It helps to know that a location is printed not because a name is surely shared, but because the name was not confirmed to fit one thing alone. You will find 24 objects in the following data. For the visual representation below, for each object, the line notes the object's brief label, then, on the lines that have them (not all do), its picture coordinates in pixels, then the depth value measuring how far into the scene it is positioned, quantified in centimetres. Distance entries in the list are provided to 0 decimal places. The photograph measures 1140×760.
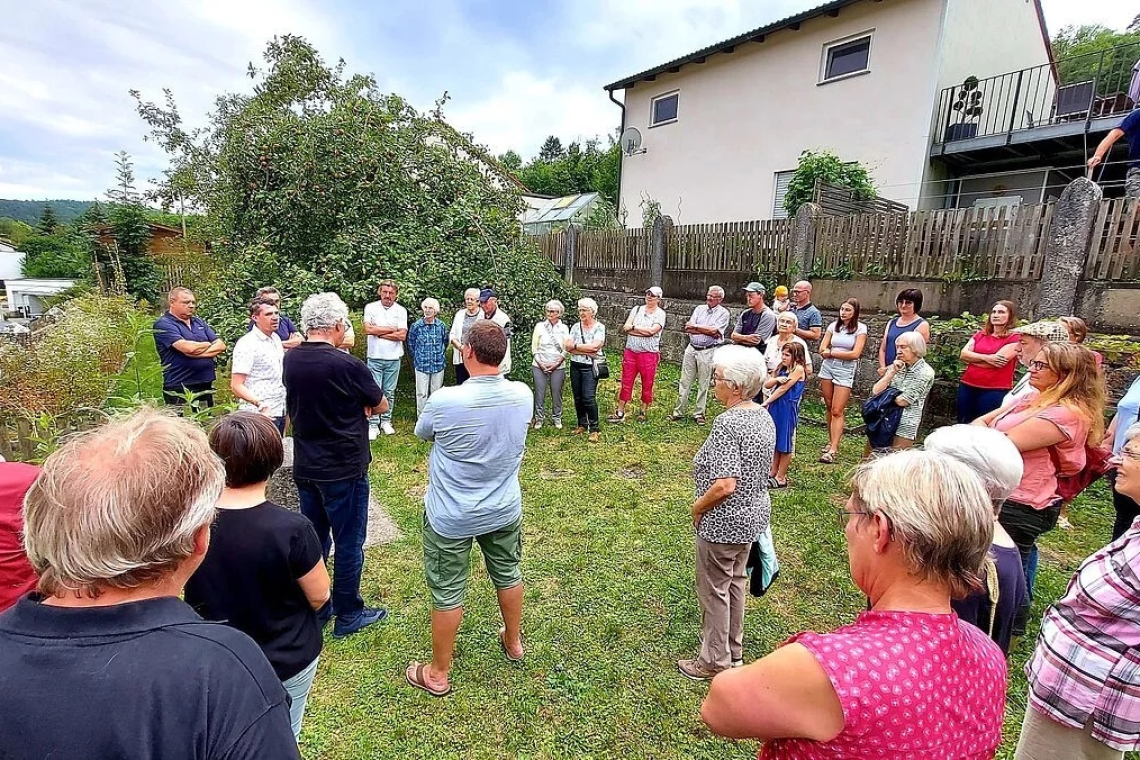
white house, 1145
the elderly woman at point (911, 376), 471
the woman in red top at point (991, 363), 488
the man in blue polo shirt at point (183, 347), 500
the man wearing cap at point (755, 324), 644
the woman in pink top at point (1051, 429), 261
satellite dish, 1781
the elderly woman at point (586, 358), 663
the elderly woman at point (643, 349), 713
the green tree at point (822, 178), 1032
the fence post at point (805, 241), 782
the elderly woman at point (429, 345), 674
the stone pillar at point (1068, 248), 538
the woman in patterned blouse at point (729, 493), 268
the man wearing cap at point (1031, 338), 335
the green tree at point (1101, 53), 1321
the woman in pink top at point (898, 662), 105
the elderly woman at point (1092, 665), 166
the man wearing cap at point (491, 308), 673
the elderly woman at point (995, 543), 168
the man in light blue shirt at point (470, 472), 260
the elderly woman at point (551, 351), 673
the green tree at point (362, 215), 752
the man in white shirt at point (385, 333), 656
